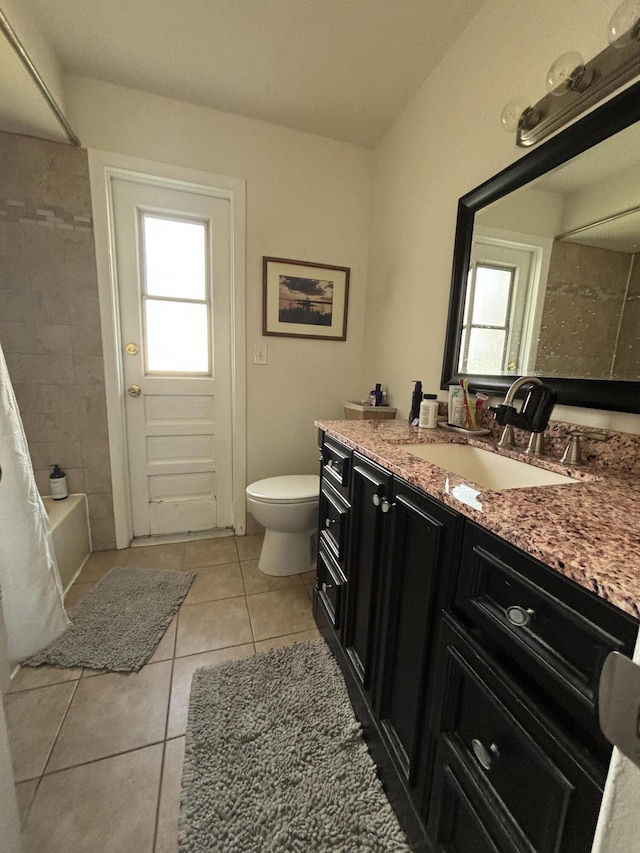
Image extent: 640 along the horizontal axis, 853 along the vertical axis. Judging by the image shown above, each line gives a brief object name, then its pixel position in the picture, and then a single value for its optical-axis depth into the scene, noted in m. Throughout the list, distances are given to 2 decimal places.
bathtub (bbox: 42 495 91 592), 1.64
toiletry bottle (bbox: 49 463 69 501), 1.83
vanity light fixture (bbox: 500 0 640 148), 0.78
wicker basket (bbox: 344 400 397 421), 1.85
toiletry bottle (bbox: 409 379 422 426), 1.53
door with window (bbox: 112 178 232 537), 1.87
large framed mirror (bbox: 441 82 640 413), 0.85
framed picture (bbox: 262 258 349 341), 2.04
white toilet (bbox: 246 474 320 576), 1.70
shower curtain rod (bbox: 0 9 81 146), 1.12
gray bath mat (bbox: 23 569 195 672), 1.29
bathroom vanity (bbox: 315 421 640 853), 0.43
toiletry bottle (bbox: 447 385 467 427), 1.31
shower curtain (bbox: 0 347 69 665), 0.86
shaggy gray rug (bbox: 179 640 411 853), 0.82
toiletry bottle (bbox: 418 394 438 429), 1.39
